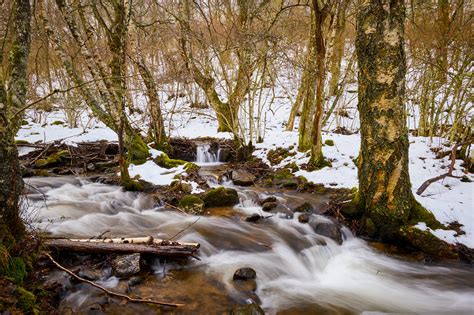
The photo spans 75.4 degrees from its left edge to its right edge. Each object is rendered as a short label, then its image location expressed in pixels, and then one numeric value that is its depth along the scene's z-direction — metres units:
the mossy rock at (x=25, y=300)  2.41
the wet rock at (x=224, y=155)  11.20
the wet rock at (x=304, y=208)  6.17
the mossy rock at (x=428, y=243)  4.50
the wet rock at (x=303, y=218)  5.83
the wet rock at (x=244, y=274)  4.00
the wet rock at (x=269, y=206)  6.33
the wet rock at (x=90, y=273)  3.44
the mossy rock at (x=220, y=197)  6.58
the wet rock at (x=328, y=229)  5.31
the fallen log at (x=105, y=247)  3.66
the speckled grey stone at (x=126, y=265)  3.54
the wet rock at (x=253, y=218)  5.95
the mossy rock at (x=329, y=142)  9.06
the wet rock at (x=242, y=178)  8.04
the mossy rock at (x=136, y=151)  8.80
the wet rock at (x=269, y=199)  6.63
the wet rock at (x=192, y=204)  6.21
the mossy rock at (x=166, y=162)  8.87
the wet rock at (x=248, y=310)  3.18
